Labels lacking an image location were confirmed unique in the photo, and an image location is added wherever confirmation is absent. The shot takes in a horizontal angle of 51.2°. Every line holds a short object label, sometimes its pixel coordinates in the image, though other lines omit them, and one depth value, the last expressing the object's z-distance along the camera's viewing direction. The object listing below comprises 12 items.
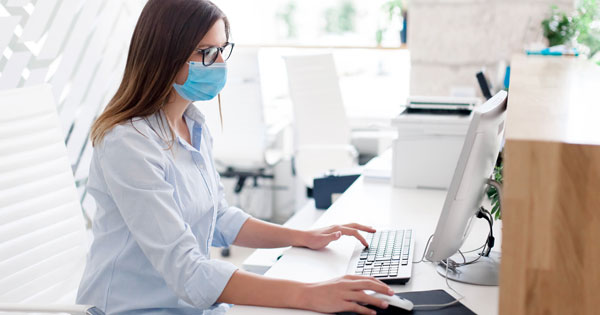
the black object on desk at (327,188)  2.40
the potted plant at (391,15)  4.37
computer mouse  1.22
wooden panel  0.85
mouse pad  1.23
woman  1.29
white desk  1.36
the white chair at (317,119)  3.73
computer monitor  1.22
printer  2.17
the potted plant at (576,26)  2.91
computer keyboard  1.42
